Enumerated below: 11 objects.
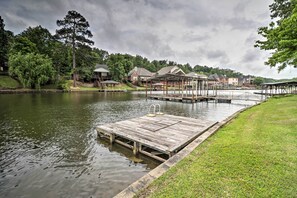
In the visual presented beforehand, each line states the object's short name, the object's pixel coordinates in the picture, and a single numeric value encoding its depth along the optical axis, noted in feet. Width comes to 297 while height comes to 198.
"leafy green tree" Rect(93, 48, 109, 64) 295.03
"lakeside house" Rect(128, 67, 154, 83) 205.77
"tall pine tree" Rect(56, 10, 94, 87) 130.11
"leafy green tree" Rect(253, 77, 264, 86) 336.29
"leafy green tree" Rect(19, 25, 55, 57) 137.80
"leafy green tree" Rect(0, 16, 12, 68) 124.26
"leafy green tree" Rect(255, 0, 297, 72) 29.07
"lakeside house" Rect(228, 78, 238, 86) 375.86
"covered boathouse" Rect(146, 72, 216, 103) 81.31
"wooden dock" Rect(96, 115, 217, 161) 19.13
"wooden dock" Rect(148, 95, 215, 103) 81.73
